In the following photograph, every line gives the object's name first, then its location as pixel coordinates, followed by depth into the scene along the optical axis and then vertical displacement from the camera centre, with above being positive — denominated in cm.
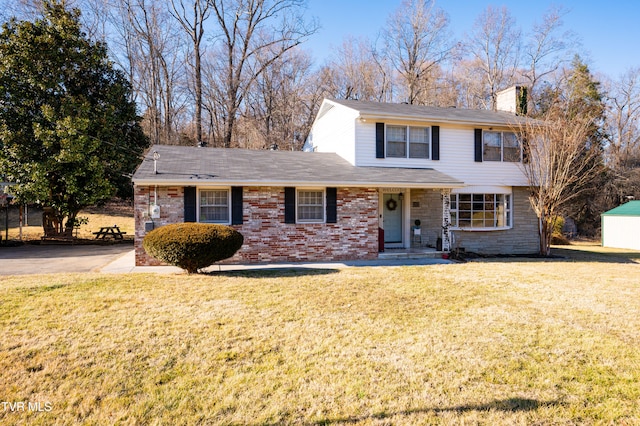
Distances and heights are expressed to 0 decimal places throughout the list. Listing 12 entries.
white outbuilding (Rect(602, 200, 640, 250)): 2062 -110
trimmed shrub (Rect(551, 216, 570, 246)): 2244 -167
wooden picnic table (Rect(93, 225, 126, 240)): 1812 -113
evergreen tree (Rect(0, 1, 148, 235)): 1505 +416
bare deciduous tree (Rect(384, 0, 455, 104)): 2972 +1400
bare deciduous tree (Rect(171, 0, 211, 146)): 2655 +1317
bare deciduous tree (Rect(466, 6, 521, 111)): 3161 +1473
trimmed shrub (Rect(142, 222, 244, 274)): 827 -76
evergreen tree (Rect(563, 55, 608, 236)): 2685 +600
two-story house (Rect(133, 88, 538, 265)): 1088 +72
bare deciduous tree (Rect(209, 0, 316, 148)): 2725 +1213
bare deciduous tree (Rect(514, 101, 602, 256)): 1330 +183
